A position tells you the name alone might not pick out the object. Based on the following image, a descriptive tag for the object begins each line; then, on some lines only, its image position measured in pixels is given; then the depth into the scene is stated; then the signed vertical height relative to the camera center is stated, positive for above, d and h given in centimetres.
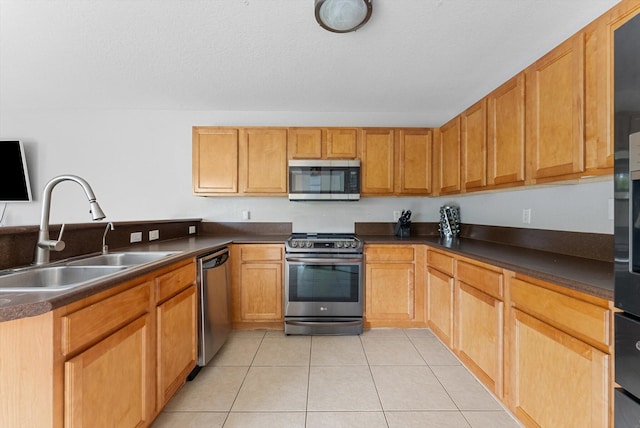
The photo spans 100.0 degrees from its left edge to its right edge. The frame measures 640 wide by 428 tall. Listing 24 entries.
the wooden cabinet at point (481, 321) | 155 -69
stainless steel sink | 118 -29
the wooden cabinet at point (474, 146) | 209 +57
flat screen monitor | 304 +46
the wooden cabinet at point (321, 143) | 284 +76
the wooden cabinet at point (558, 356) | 98 -60
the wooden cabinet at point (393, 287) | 256 -69
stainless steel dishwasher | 190 -70
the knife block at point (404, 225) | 299 -11
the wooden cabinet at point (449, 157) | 251 +58
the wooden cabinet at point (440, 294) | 211 -67
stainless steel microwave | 276 +36
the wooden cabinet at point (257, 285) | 256 -68
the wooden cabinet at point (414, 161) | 286 +58
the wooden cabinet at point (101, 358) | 83 -55
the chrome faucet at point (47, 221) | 133 -4
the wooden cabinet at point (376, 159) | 285 +60
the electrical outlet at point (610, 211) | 151 +3
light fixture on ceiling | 148 +116
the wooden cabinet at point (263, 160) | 282 +57
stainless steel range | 250 -65
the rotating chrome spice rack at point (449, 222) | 286 -7
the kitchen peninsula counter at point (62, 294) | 79 -27
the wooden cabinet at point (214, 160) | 281 +57
